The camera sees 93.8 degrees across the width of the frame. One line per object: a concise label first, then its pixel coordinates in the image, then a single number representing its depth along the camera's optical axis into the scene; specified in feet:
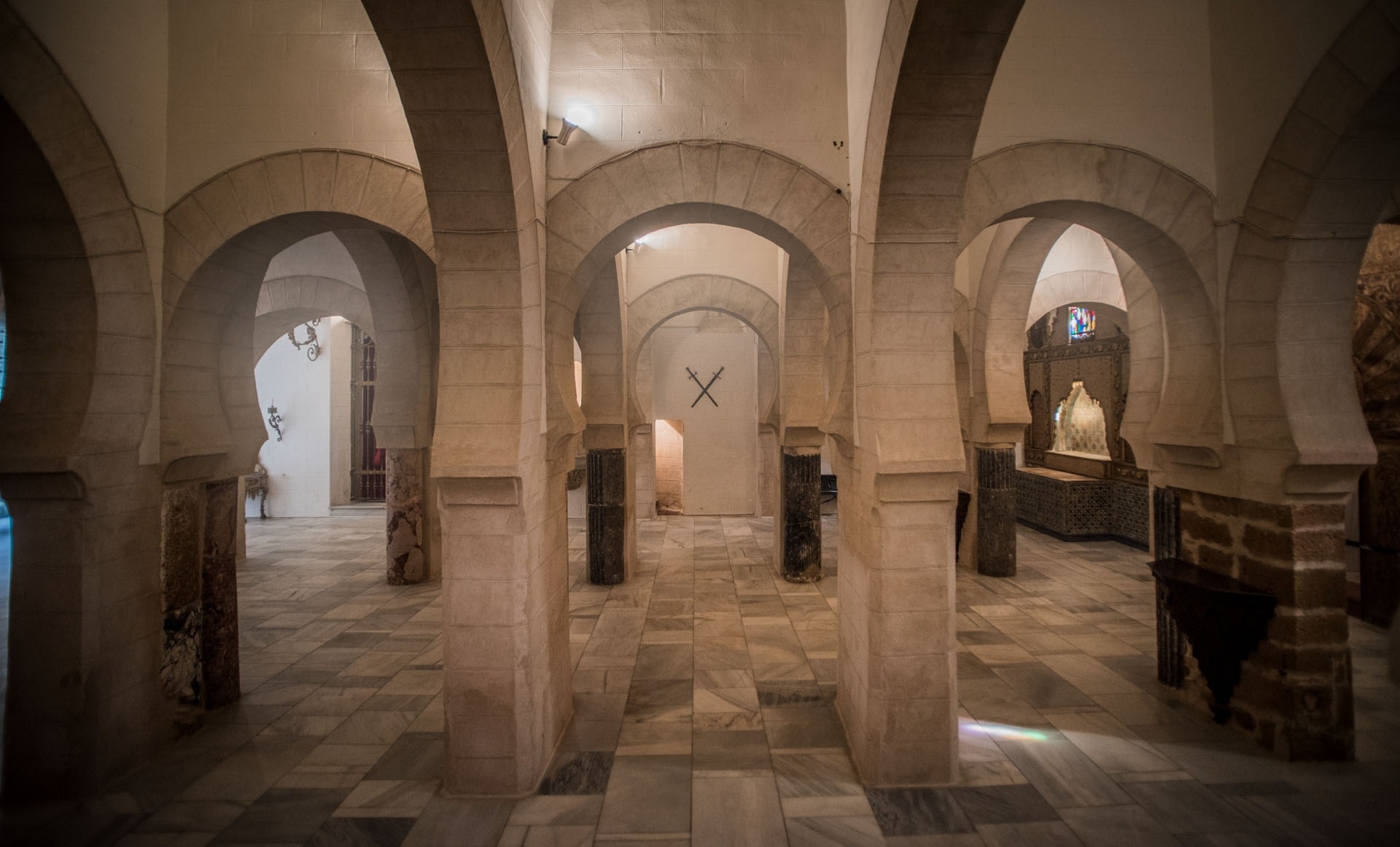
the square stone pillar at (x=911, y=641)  12.84
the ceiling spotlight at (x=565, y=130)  14.23
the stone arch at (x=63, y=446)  12.55
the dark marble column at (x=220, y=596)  16.49
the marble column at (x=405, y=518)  27.50
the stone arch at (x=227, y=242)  14.83
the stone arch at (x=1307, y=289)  12.76
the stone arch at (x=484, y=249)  10.95
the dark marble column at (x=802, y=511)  29.01
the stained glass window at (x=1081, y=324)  42.60
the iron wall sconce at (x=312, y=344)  42.33
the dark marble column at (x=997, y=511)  28.50
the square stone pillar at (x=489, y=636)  12.69
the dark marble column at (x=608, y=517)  28.78
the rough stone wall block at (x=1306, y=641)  13.73
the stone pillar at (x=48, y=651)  12.78
